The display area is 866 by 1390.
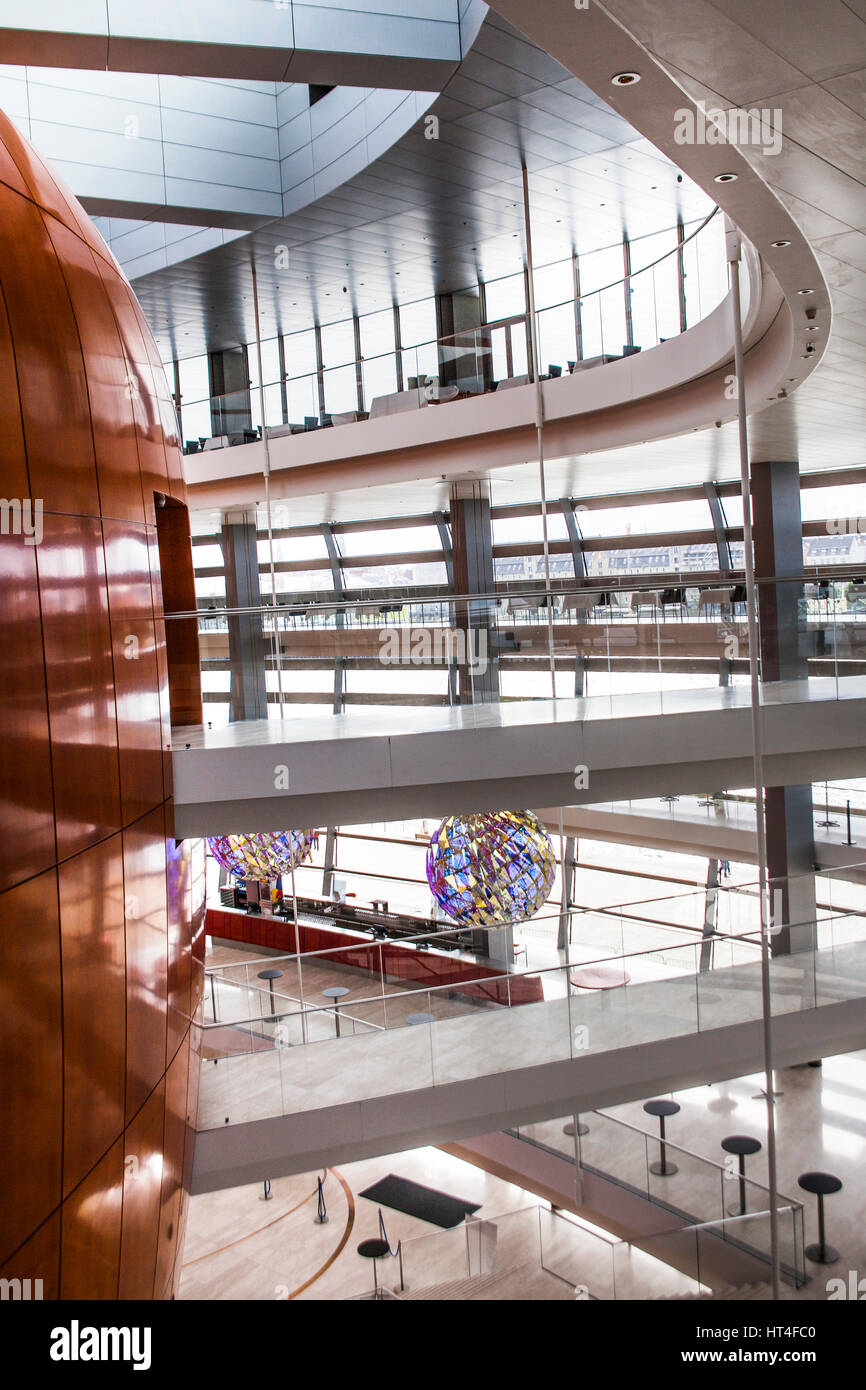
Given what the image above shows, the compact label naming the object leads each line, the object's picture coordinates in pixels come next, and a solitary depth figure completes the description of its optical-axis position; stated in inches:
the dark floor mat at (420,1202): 478.6
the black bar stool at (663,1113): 455.8
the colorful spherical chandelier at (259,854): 324.2
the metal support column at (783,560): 526.0
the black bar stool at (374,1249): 416.2
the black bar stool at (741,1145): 442.6
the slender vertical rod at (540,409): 335.3
